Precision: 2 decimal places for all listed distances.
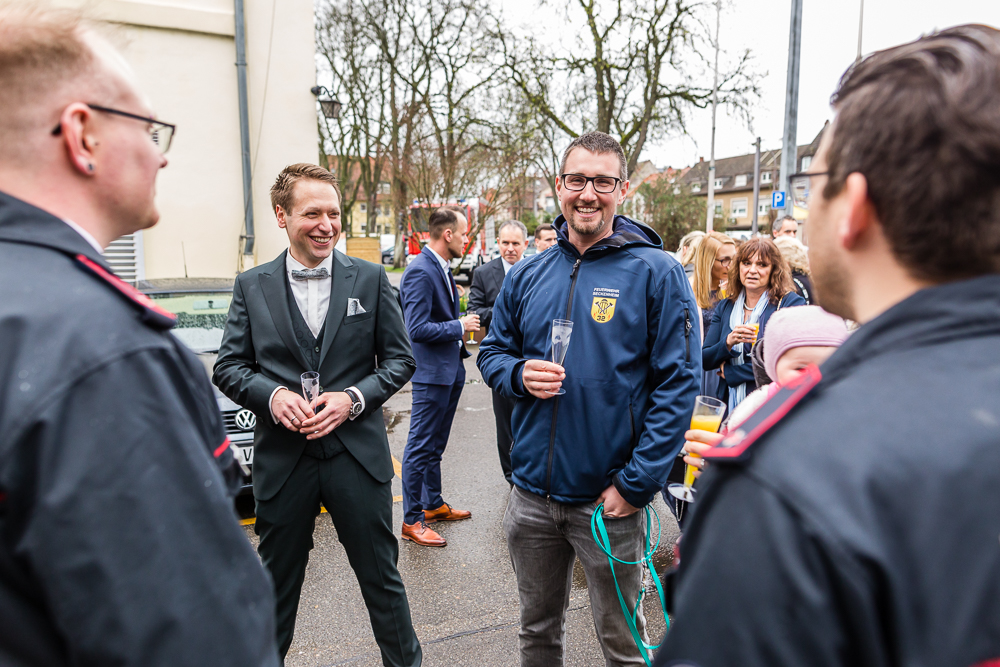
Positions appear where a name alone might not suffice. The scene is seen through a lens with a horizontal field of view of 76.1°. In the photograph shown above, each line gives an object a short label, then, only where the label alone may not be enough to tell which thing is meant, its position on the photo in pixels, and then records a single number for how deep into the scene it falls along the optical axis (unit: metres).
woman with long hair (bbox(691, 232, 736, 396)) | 4.98
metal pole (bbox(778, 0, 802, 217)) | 11.12
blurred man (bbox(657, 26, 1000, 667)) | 0.66
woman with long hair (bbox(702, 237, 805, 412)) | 4.13
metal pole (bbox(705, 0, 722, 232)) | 17.77
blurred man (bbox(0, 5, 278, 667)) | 0.87
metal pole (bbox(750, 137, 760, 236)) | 25.58
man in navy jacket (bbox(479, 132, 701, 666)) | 2.32
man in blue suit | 4.38
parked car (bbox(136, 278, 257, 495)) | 4.44
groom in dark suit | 2.62
